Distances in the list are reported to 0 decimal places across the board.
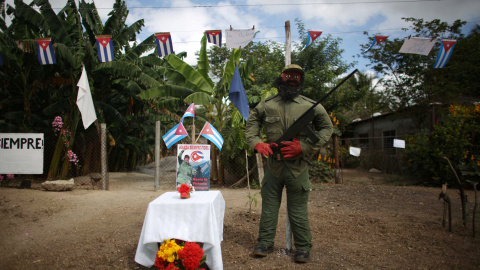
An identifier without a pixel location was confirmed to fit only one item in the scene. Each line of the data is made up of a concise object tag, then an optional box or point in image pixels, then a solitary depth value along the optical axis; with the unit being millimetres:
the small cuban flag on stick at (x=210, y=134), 5899
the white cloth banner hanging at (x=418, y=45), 7199
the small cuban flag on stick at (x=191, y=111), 6377
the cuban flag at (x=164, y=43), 8273
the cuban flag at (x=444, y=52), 7344
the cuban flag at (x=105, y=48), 8017
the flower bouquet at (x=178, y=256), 2645
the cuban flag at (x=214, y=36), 8016
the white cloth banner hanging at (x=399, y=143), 9914
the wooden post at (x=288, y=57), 3566
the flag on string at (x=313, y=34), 7710
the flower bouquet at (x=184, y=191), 3238
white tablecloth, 2943
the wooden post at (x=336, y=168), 9875
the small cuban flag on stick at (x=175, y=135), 6438
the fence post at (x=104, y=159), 7973
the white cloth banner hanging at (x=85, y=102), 7602
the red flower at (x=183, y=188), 3256
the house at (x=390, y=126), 12900
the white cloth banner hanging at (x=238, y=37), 7316
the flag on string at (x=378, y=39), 7508
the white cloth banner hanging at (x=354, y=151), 9954
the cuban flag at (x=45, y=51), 8016
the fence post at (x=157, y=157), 8134
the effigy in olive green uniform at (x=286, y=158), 3248
